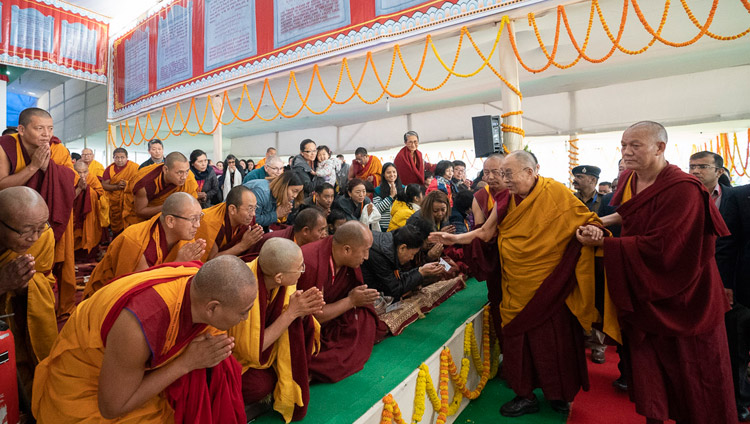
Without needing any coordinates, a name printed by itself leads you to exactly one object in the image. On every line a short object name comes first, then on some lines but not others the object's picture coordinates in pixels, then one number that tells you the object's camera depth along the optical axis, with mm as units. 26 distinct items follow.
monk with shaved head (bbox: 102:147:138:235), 5389
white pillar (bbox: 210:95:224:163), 8031
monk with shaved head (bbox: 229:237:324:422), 1914
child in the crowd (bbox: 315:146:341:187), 5801
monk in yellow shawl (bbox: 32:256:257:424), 1341
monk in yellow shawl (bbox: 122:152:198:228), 3775
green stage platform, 2010
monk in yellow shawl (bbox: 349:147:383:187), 6519
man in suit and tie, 2605
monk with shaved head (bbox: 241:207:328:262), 2930
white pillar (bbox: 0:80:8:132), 8273
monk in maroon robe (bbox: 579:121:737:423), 2143
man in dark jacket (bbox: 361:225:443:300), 3143
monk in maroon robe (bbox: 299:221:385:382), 2359
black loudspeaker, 4668
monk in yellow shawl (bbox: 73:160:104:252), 4738
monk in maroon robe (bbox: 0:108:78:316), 2779
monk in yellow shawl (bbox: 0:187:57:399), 1896
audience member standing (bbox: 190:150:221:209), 5414
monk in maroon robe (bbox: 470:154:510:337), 2916
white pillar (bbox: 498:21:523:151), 4824
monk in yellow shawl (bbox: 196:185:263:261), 3150
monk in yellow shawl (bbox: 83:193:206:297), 2488
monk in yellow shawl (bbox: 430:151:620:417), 2508
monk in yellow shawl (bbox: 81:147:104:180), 5883
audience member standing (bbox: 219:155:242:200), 6423
